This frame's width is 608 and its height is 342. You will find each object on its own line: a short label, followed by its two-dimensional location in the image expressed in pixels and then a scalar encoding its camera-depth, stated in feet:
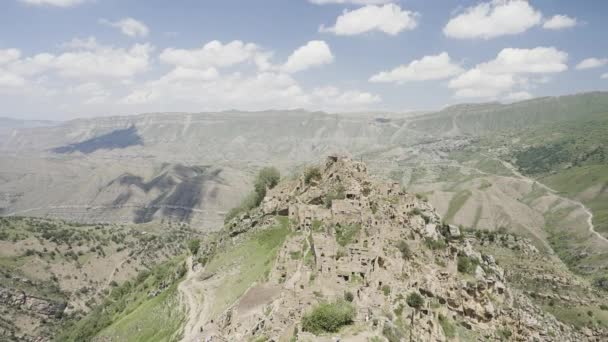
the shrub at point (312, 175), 291.17
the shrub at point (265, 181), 393.09
